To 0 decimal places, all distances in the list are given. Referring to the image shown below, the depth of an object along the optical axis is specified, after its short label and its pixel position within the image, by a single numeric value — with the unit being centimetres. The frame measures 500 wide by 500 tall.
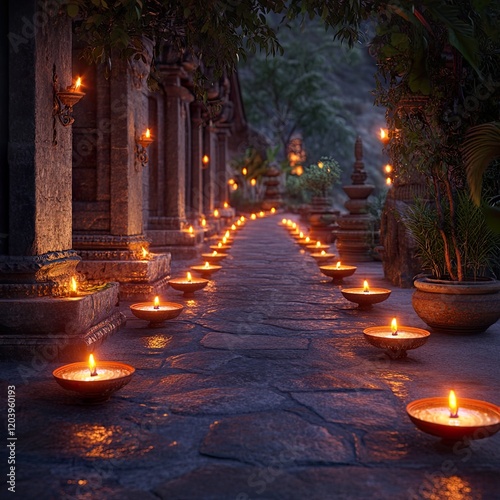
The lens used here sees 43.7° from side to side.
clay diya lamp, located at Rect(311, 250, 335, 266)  1103
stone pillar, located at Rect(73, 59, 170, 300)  816
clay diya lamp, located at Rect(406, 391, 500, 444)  299
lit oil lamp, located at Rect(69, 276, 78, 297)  538
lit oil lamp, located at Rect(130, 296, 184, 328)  595
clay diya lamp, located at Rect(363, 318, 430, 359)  474
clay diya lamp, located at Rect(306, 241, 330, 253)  1239
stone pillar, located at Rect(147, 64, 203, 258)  1310
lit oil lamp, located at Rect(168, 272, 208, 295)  782
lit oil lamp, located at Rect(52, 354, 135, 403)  367
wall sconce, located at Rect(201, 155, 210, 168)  2024
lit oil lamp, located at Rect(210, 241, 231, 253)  1202
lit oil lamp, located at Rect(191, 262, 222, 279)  938
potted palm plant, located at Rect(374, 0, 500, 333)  571
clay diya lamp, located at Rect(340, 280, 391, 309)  687
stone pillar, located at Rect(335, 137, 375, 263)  1348
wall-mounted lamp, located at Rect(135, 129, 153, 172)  876
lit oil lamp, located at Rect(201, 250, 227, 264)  1112
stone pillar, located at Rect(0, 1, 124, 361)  502
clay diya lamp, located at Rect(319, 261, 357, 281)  918
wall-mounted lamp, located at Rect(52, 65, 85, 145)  554
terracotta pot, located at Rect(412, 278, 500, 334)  571
